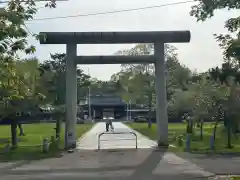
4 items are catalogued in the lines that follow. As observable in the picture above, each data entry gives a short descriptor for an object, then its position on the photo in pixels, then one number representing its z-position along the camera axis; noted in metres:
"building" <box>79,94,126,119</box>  107.62
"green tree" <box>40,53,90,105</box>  31.04
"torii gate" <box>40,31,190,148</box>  26.80
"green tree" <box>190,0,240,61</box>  9.52
